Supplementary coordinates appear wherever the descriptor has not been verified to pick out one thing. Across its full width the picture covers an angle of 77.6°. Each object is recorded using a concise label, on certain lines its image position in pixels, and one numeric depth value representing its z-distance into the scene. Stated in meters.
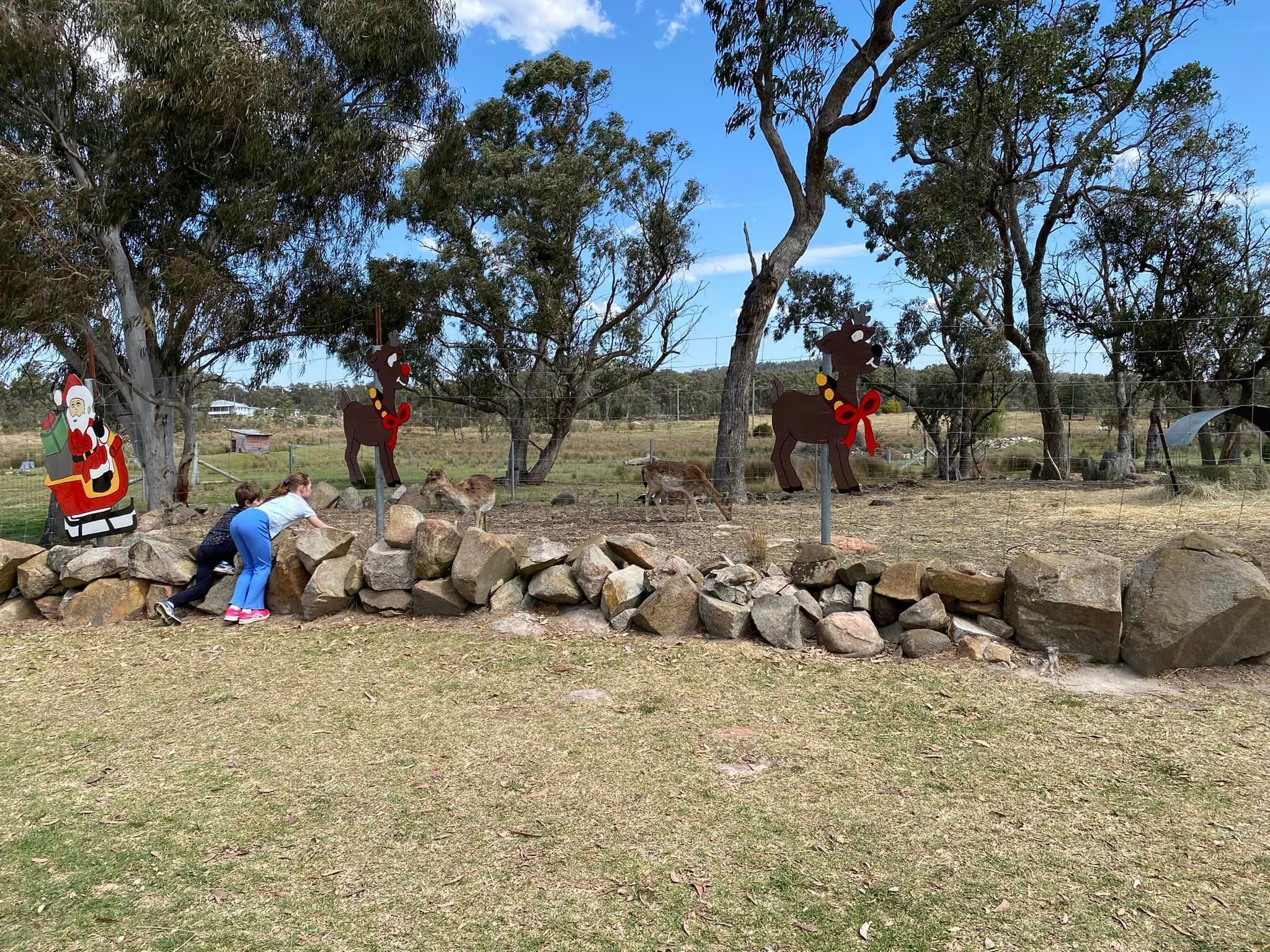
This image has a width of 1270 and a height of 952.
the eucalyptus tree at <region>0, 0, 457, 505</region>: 11.73
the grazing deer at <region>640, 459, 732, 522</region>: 10.27
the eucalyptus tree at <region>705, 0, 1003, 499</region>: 12.31
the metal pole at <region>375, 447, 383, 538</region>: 8.60
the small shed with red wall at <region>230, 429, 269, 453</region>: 30.50
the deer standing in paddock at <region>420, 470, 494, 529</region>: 11.40
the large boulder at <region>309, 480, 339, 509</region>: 12.75
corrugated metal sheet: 10.68
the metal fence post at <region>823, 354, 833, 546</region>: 6.79
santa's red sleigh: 9.07
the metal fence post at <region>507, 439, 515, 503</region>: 12.27
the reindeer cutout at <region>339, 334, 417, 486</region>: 8.73
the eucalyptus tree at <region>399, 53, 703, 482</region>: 16.31
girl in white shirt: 6.76
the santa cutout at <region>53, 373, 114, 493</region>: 9.05
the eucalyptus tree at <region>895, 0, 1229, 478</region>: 15.75
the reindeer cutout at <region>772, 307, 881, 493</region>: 6.79
